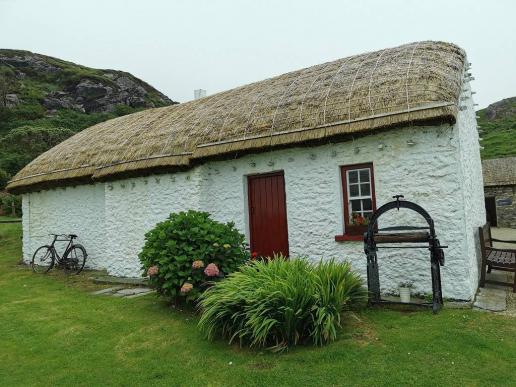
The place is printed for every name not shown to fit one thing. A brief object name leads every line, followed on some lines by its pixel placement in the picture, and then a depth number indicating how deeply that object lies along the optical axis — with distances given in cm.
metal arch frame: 574
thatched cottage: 651
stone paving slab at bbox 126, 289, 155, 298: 811
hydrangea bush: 655
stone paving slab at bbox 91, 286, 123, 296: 859
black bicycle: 1142
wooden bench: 684
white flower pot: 615
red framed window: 719
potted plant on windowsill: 718
